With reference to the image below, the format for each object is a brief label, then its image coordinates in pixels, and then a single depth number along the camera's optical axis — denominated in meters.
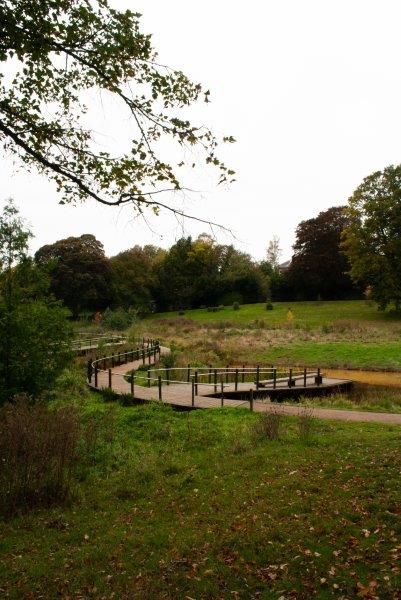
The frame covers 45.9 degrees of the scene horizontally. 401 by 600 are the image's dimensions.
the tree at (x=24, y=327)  10.84
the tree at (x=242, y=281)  65.44
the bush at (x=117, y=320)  41.78
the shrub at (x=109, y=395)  15.67
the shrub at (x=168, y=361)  23.10
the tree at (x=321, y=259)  56.88
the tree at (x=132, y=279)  58.00
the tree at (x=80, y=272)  52.03
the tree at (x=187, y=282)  66.38
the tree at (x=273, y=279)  64.62
